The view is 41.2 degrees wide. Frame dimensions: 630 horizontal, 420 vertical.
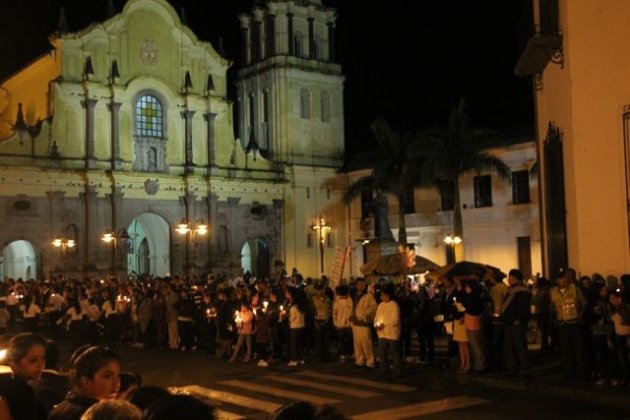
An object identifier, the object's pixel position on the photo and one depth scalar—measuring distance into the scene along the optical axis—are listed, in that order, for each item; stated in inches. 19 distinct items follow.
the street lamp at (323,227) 1563.7
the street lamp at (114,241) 1585.9
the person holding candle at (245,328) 753.0
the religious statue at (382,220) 1202.6
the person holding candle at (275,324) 751.7
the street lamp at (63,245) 1574.8
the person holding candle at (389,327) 617.3
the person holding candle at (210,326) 846.5
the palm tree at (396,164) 1585.9
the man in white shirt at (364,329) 668.1
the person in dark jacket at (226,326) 793.6
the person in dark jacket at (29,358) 202.2
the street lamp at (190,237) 1647.4
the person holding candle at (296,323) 722.2
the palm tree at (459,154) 1464.1
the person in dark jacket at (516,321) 570.9
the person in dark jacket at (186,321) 876.6
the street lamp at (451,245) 1428.4
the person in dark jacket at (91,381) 196.5
